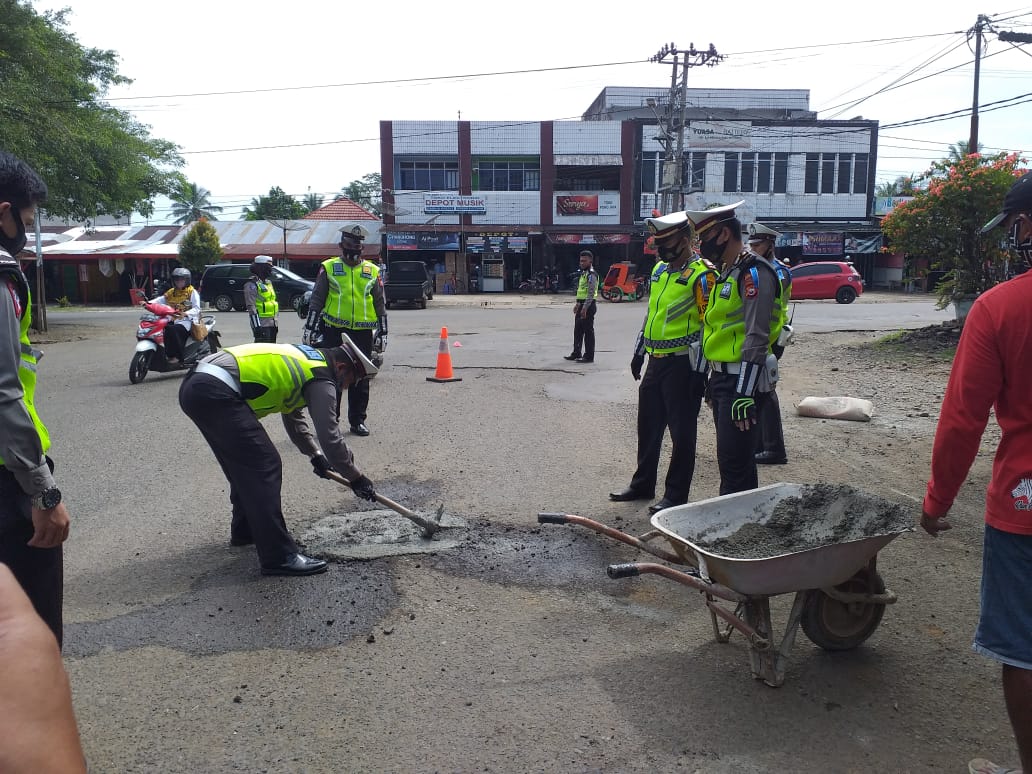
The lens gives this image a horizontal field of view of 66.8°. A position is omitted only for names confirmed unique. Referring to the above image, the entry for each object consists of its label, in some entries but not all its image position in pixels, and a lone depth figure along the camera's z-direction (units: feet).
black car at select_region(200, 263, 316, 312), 89.92
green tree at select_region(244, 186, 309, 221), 191.72
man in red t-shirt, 7.72
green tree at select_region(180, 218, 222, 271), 114.73
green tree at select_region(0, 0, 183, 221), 52.90
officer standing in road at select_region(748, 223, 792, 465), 22.07
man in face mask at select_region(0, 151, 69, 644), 7.96
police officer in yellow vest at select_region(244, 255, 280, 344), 41.68
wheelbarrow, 9.96
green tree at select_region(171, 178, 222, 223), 217.77
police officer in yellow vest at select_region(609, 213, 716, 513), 17.08
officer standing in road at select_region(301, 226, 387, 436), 25.55
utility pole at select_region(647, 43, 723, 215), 98.94
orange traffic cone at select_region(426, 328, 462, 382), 36.85
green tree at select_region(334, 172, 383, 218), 239.30
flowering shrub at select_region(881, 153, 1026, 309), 42.63
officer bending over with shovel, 13.76
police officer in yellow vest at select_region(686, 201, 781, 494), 14.14
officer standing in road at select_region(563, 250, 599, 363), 42.73
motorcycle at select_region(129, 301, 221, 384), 36.65
